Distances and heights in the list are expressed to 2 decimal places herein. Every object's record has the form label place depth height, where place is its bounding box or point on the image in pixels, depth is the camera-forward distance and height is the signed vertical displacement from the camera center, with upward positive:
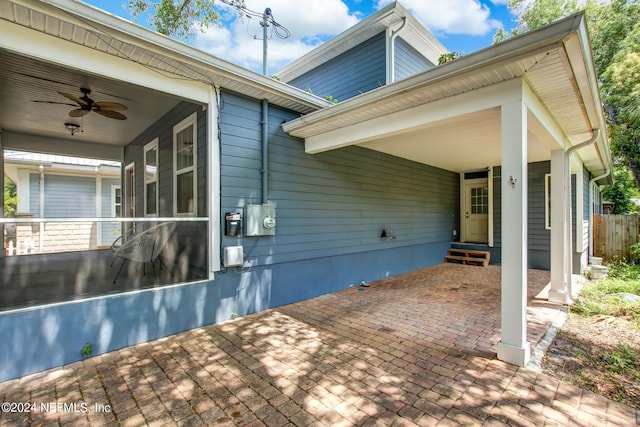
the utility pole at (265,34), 5.50 +3.50
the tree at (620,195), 16.48 +1.15
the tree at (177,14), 9.21 +6.42
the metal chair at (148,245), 3.57 -0.36
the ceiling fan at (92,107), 4.18 +1.60
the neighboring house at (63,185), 7.96 +0.93
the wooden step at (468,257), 7.70 -1.13
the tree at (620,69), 9.90 +5.14
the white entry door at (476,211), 8.62 +0.13
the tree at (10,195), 8.13 +0.61
